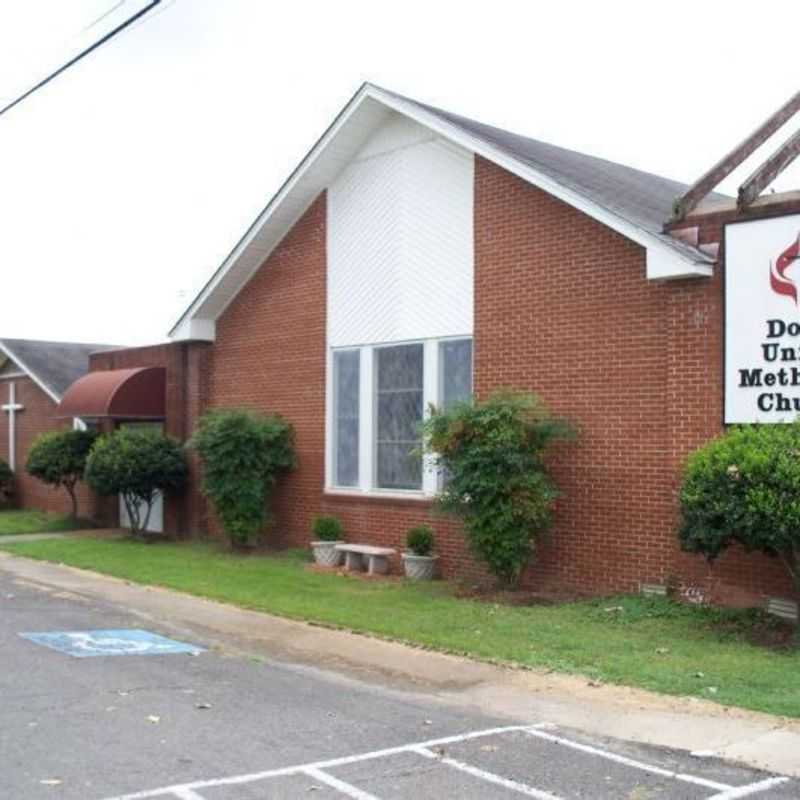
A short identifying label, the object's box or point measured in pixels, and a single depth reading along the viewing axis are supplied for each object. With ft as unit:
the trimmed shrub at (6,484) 88.22
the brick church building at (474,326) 37.60
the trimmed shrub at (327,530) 52.05
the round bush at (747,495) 29.96
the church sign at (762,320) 34.81
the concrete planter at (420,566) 46.68
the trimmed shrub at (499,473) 39.70
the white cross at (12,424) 90.11
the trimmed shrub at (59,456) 70.44
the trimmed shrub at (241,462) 54.85
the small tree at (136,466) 60.90
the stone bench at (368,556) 48.60
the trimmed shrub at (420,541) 46.85
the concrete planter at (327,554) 51.21
